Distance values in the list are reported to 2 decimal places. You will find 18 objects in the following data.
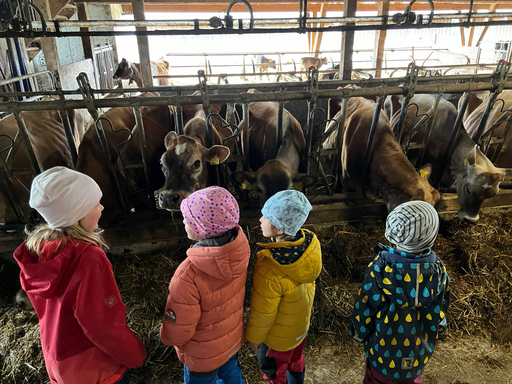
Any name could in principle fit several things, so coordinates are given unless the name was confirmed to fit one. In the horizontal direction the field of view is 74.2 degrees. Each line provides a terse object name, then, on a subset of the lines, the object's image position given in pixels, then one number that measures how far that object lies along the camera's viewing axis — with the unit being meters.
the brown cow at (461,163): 3.79
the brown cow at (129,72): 9.73
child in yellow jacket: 1.95
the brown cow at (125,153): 3.74
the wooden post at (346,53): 6.68
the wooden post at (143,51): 6.03
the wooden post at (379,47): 8.37
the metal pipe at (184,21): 3.29
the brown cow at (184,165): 3.17
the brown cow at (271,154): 3.57
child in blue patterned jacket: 1.79
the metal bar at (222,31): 2.87
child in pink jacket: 1.76
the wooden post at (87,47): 9.07
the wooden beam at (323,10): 11.71
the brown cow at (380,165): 3.62
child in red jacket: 1.52
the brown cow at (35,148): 3.71
